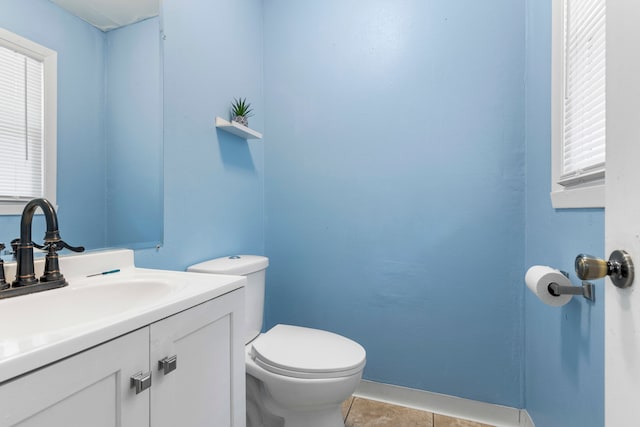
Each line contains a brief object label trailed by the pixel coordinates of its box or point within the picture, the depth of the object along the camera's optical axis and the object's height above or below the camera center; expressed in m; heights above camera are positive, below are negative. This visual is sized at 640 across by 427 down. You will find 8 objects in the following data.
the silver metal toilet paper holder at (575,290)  0.79 -0.22
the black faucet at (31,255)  0.74 -0.11
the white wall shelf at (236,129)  1.46 +0.42
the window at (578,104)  0.79 +0.33
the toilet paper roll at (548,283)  0.91 -0.22
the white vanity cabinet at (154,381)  0.43 -0.32
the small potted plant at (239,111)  1.56 +0.53
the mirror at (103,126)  0.89 +0.29
